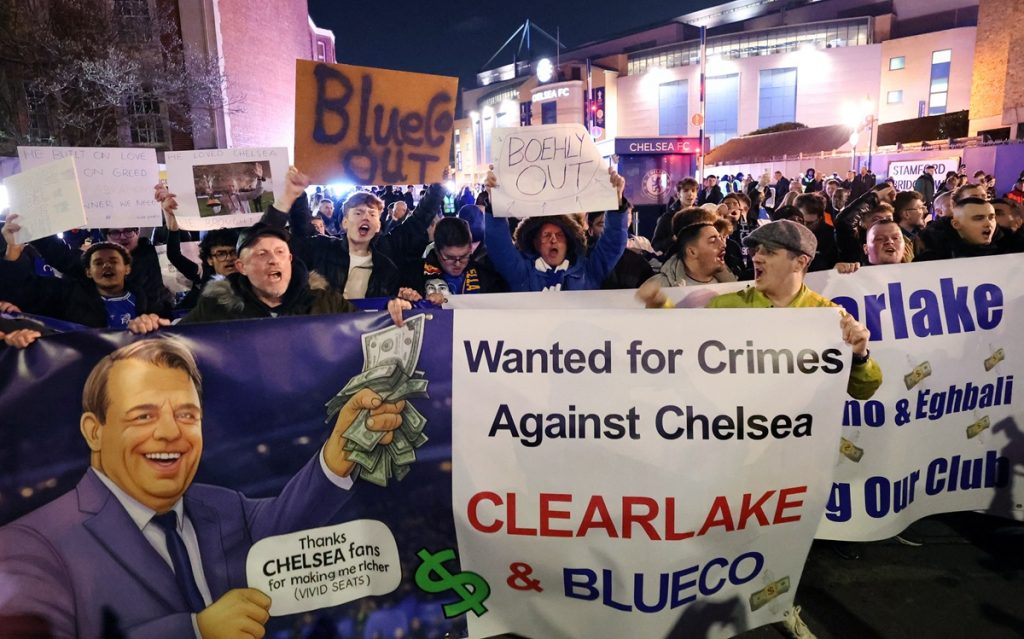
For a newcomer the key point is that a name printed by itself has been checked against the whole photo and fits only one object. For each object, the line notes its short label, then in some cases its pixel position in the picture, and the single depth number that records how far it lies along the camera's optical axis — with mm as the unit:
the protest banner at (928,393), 3490
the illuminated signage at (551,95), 61028
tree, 23234
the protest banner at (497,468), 2672
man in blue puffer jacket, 4258
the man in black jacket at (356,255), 4488
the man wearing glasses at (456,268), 4477
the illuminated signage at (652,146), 16203
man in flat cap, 3150
